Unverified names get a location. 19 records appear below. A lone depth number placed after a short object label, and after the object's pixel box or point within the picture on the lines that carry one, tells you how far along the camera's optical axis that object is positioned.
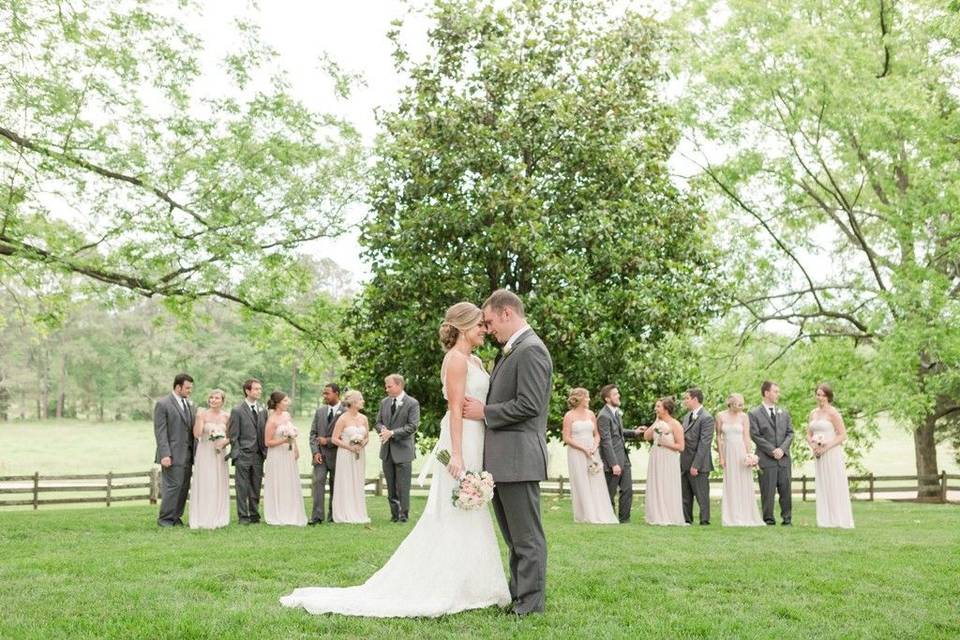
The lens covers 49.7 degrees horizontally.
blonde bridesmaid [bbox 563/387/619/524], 16.52
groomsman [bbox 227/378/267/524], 15.73
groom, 7.34
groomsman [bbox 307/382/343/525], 16.33
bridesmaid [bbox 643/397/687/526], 16.64
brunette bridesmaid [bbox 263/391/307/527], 15.64
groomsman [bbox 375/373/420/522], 16.16
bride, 7.47
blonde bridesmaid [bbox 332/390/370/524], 16.12
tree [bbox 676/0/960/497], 24.64
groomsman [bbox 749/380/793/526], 16.55
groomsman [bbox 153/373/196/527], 14.87
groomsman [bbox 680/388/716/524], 16.88
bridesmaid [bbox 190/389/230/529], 14.86
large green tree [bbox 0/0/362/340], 19.53
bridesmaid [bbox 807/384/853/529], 15.56
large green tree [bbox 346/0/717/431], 21.23
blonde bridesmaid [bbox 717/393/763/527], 16.45
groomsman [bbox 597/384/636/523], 17.11
